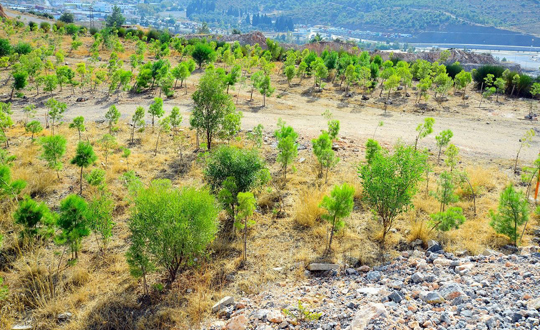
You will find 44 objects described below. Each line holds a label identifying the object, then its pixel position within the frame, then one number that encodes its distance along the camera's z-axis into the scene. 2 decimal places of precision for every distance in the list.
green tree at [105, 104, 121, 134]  12.55
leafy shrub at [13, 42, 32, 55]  25.28
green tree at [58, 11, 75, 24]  65.25
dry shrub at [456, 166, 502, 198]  10.05
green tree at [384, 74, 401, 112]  20.11
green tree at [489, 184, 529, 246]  7.18
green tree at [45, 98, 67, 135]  12.06
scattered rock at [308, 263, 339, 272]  6.81
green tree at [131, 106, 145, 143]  12.52
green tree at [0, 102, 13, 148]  10.98
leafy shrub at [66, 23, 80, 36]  40.74
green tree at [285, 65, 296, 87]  23.05
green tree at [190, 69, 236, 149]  11.53
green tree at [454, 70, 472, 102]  21.58
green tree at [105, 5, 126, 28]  57.62
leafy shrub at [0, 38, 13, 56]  24.34
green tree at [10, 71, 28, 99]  17.22
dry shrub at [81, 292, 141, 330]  5.62
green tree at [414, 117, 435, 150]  11.45
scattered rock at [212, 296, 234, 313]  5.82
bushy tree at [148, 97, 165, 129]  12.61
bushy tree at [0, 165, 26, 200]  7.38
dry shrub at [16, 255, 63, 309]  6.07
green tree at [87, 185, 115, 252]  6.83
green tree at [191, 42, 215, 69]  27.83
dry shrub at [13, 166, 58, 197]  9.37
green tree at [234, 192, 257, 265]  6.66
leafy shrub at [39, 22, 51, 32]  42.85
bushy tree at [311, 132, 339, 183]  10.08
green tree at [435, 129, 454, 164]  11.78
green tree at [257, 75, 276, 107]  18.76
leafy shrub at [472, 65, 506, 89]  25.48
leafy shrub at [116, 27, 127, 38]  44.06
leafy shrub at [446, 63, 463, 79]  29.12
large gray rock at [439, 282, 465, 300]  5.08
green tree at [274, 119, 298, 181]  10.02
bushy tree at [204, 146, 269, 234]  8.30
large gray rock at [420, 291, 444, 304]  5.04
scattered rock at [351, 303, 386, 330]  4.66
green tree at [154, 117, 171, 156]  12.18
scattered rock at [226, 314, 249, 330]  5.20
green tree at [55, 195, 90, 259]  6.39
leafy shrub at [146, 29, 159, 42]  45.74
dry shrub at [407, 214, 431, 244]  7.69
